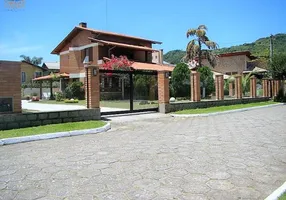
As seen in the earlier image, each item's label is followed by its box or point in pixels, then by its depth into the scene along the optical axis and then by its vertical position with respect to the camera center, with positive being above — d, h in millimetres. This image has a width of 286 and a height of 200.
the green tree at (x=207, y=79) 22328 +1363
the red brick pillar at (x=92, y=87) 11320 +404
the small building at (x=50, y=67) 45806 +5264
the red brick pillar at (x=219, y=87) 18359 +547
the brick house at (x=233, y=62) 43344 +5297
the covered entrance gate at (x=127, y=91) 12828 +269
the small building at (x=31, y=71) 44091 +4377
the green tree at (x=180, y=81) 21148 +1186
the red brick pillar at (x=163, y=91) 14469 +256
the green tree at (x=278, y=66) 23922 +2473
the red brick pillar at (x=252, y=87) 23516 +662
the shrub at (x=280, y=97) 24847 -240
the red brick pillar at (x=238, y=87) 20891 +599
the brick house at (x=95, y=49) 29484 +5442
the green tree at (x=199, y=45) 33062 +6071
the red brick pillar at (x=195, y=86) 16375 +567
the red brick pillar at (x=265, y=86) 26062 +807
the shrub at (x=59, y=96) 24920 +118
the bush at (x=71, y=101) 21766 -307
